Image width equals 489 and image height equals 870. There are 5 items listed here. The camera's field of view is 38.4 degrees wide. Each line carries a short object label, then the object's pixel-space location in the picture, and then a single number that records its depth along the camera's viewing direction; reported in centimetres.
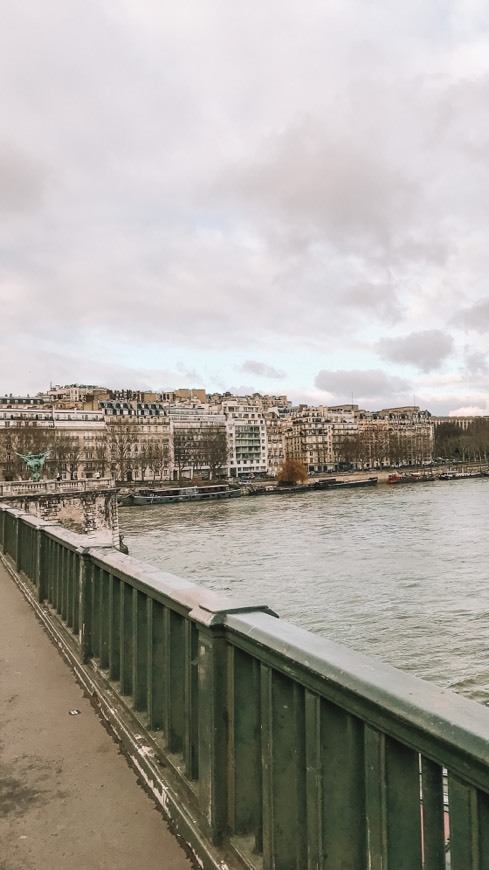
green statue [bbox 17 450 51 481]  4684
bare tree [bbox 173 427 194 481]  11425
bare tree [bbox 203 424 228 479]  11208
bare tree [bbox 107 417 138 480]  10275
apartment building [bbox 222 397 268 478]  12550
